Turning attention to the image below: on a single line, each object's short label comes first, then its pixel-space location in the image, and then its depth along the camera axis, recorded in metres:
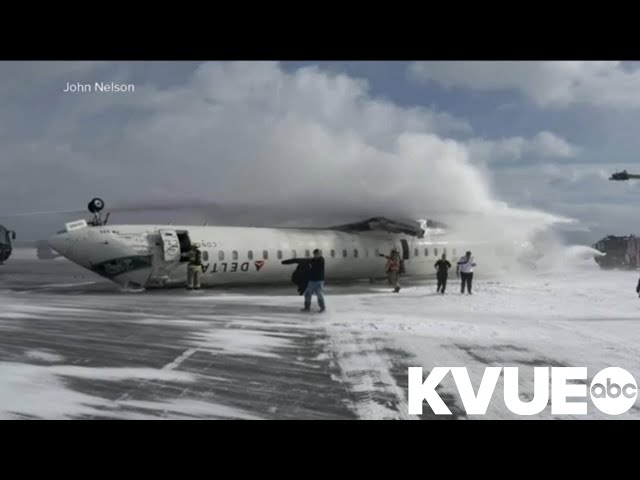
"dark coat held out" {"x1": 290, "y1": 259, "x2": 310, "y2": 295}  18.55
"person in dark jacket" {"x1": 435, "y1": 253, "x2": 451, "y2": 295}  21.20
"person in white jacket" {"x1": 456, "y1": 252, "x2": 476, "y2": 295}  20.62
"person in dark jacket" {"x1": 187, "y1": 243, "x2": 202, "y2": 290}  21.80
